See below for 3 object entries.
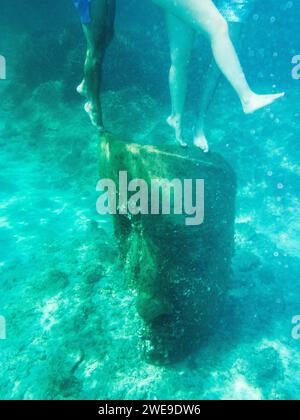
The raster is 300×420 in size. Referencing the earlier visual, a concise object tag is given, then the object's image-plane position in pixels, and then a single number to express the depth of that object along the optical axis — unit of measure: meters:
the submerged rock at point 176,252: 3.23
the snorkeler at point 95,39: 2.48
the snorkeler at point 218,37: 3.01
